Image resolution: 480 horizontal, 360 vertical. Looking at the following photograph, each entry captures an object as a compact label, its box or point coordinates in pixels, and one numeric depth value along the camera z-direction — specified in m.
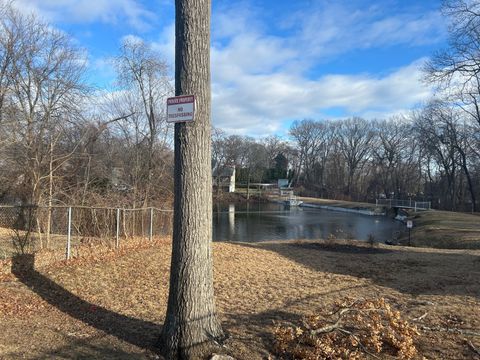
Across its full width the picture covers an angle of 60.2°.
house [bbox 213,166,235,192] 84.25
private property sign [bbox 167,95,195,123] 4.34
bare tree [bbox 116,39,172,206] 21.62
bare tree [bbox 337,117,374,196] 92.56
